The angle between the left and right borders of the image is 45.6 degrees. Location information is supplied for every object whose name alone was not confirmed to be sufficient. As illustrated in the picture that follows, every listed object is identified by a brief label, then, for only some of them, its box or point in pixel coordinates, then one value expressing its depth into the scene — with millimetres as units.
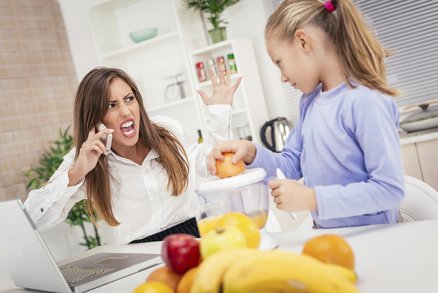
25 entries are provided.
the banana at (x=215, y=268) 715
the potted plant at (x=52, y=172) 4242
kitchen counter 3060
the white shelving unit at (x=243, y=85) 3805
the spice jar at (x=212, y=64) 3975
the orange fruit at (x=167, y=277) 906
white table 888
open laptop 1292
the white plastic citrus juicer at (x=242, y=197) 1179
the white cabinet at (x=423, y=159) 3102
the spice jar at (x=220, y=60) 3851
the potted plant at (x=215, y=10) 3857
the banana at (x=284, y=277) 640
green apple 851
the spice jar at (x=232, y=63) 3827
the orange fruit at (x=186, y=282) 861
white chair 1494
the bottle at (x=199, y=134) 4046
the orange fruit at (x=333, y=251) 882
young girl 1223
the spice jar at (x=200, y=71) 3988
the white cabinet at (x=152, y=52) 4312
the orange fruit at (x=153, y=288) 852
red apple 901
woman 2018
